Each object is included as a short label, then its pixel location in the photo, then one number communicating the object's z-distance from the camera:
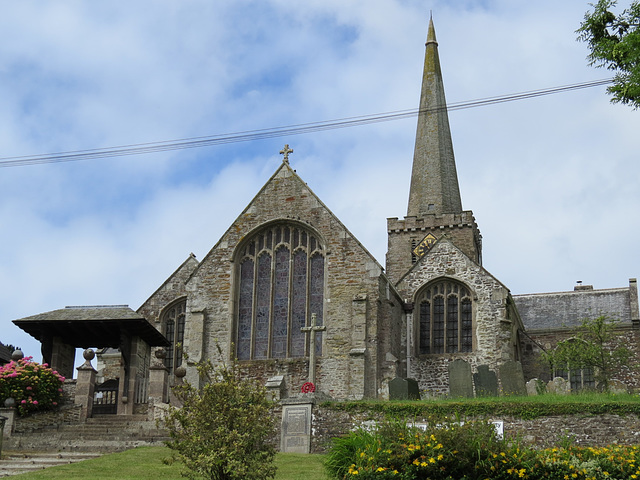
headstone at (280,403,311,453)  23.65
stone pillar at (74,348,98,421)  27.26
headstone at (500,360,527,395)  25.77
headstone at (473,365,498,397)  25.98
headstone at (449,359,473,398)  25.97
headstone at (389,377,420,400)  25.78
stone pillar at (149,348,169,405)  27.14
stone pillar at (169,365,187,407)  27.73
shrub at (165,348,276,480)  15.57
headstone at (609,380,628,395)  32.84
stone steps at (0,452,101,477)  19.36
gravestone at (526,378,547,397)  27.56
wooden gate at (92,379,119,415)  29.64
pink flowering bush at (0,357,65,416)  26.45
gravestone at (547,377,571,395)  28.27
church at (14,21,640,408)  30.52
